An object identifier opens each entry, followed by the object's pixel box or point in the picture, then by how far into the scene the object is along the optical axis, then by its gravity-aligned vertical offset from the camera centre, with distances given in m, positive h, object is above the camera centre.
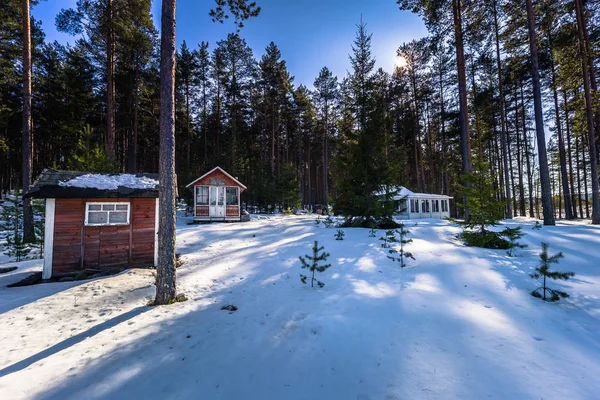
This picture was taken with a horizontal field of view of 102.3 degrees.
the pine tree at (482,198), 7.96 +0.28
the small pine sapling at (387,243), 7.37 -1.32
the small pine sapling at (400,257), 6.58 -1.50
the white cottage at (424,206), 23.59 +0.10
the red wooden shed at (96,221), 7.26 -0.29
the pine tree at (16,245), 9.07 -1.28
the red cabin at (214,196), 18.50 +1.07
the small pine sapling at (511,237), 7.28 -0.95
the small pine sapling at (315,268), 5.58 -1.41
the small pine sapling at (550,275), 4.36 -1.31
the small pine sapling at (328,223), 14.22 -0.92
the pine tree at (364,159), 12.20 +2.52
